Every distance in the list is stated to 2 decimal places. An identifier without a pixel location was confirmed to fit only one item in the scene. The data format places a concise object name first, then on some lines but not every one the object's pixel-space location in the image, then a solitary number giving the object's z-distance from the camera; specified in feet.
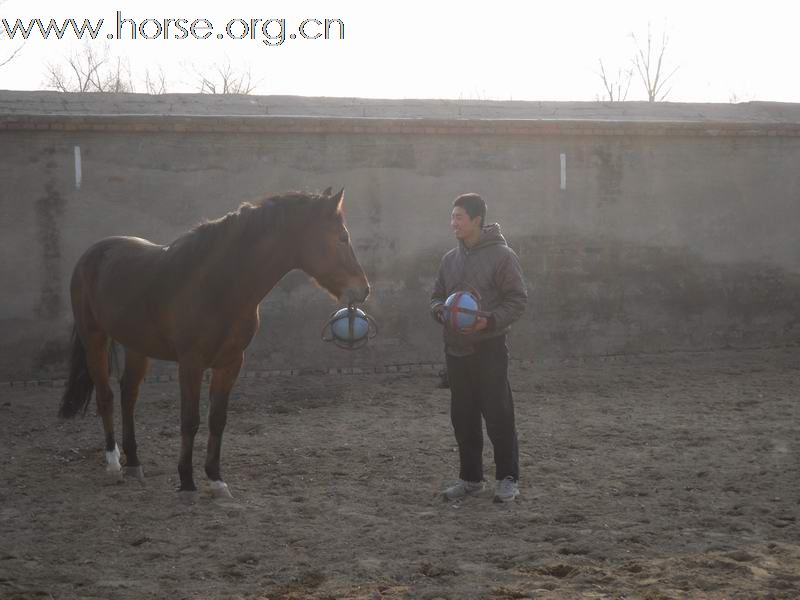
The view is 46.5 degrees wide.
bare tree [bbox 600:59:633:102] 151.33
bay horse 19.21
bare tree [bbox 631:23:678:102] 148.56
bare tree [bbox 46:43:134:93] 119.96
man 18.20
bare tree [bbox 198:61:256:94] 129.33
